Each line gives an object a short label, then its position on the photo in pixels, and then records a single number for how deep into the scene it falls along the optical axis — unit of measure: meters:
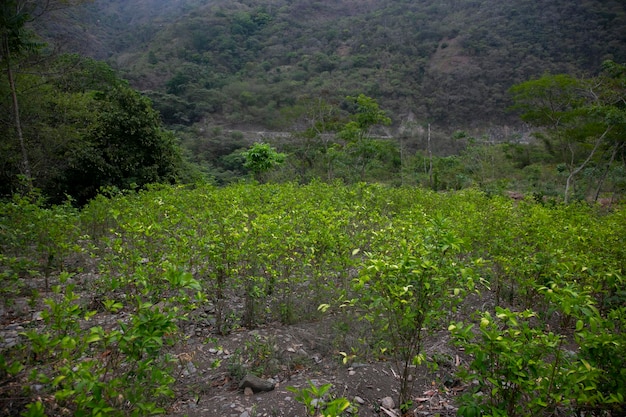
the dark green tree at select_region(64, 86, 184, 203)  10.62
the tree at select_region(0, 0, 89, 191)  7.57
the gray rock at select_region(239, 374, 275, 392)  2.51
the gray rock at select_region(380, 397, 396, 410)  2.44
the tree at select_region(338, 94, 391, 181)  14.73
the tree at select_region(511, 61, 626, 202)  10.97
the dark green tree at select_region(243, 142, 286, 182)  14.10
